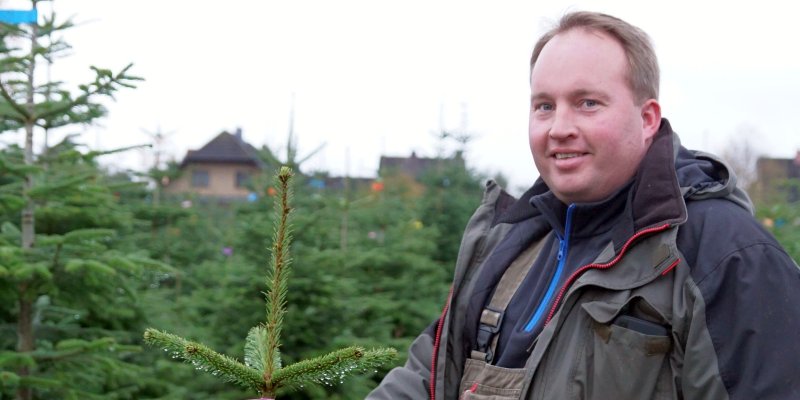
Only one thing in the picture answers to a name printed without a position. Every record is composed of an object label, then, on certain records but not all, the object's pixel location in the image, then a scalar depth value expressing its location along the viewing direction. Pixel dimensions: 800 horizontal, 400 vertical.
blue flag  4.39
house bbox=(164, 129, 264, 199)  51.91
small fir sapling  1.67
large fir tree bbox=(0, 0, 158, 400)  4.72
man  2.02
